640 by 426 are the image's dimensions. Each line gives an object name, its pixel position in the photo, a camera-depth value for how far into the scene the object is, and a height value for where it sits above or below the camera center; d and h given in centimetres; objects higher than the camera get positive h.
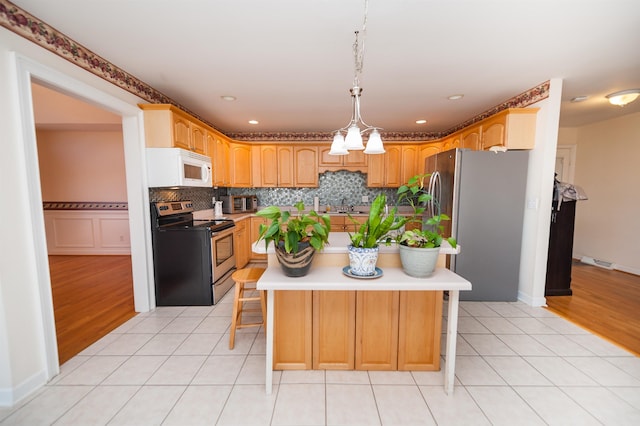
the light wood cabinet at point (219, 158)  377 +50
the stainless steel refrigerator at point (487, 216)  295 -28
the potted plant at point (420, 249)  156 -34
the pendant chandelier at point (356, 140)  167 +35
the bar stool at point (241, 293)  215 -86
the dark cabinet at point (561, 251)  325 -73
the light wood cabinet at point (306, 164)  487 +50
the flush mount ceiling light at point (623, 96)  288 +107
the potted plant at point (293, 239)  153 -28
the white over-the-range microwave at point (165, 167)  276 +25
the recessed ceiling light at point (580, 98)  322 +115
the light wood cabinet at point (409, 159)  486 +60
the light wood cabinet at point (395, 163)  486 +53
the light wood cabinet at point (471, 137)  348 +75
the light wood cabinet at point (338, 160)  486 +58
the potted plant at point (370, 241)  158 -30
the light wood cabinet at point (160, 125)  273 +68
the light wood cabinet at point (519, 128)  292 +71
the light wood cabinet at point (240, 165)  448 +46
